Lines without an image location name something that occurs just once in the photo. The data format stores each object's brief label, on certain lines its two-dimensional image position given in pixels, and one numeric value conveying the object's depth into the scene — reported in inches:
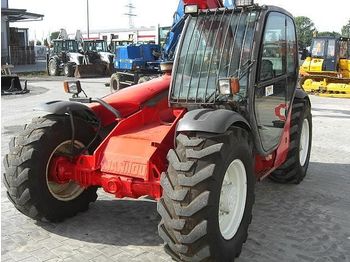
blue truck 691.4
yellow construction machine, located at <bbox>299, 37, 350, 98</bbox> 666.2
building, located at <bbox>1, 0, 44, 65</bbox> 1427.2
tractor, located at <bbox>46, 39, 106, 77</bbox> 1049.4
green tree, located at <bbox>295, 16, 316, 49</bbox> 3446.4
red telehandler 127.8
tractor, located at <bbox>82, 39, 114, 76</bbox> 1103.0
